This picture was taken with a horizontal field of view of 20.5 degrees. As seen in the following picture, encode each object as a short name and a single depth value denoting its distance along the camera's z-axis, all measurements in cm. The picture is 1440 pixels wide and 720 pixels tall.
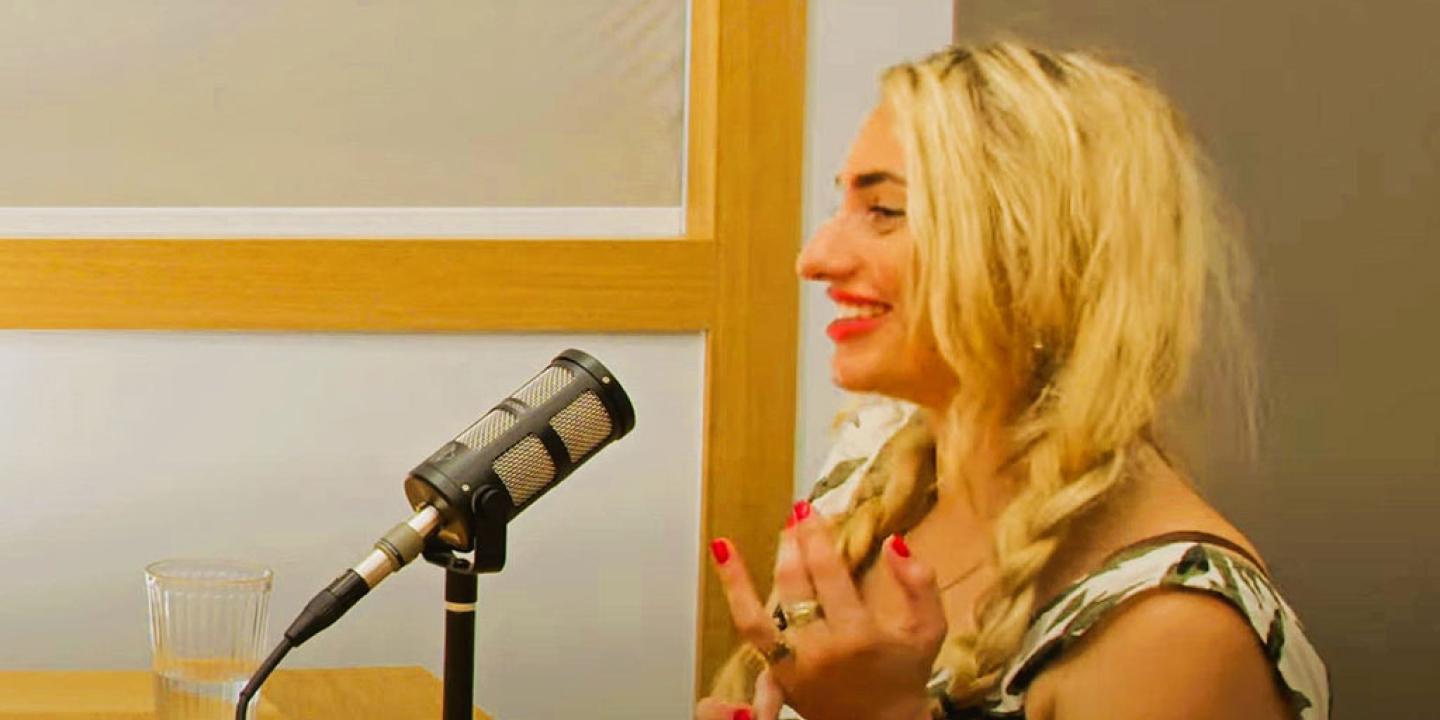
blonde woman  234
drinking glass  234
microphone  222
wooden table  251
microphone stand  225
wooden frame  286
